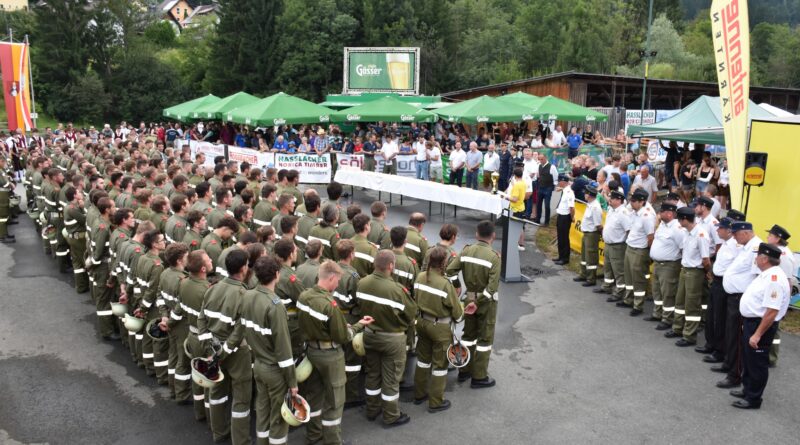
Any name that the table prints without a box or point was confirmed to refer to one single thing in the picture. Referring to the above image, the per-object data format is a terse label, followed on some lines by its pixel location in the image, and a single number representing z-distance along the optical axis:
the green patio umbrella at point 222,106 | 22.73
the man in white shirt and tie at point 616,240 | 10.33
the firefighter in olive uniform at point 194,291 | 6.32
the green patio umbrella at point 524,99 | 21.54
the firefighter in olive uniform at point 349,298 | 6.68
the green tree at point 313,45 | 49.62
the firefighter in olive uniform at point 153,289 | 7.25
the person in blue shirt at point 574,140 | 21.14
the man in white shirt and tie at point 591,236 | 11.33
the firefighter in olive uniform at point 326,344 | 5.80
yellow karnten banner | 9.72
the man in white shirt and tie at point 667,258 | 9.11
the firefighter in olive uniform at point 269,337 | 5.52
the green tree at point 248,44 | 49.72
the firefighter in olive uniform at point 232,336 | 5.73
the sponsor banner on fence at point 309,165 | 19.92
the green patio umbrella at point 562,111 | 20.47
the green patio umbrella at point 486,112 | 19.94
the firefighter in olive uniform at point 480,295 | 7.23
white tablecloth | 12.63
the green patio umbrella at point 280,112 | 19.42
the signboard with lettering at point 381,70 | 35.09
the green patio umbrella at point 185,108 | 25.58
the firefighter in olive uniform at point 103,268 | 9.02
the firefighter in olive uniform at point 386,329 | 6.35
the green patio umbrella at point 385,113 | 21.02
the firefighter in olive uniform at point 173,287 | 6.71
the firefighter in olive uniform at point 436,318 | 6.67
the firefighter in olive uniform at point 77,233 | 10.58
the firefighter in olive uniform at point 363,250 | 7.63
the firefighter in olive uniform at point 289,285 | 6.56
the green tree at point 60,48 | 47.22
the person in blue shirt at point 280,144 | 20.88
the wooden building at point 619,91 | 30.11
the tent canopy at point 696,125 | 14.86
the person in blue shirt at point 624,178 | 13.90
